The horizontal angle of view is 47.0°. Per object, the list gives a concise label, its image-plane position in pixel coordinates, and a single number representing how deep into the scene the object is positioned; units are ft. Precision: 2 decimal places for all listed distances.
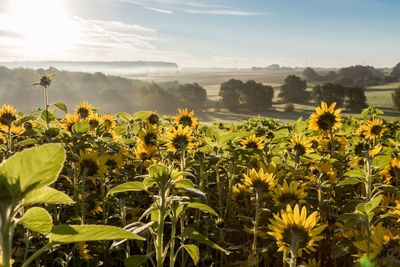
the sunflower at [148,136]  15.91
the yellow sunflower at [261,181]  10.69
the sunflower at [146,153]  15.33
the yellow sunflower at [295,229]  7.38
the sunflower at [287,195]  10.76
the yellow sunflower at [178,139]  13.47
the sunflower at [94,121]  19.29
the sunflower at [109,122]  20.97
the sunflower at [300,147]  14.58
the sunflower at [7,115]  15.96
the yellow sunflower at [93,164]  12.36
